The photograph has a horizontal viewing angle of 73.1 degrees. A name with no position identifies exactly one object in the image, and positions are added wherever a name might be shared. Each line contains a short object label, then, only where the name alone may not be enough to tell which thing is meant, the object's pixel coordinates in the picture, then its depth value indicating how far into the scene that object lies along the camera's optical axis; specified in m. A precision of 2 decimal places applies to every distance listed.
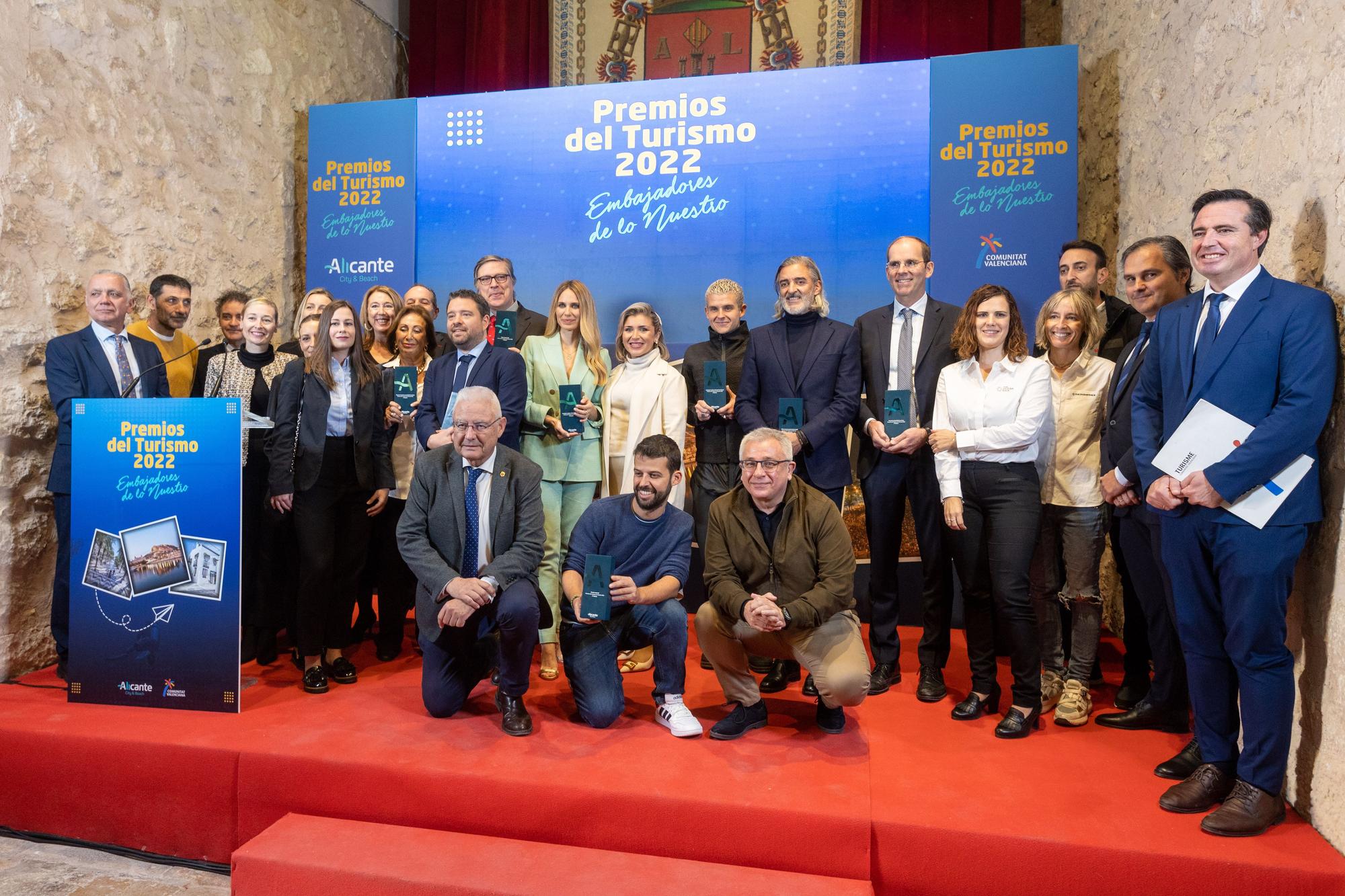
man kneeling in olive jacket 2.90
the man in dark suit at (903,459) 3.36
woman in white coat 3.68
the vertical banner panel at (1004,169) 4.64
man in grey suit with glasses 3.01
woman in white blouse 3.00
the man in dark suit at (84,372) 3.57
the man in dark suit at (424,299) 4.35
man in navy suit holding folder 2.33
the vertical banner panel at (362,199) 5.53
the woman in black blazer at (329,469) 3.42
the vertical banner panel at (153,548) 3.18
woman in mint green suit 3.71
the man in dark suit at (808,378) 3.46
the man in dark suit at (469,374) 3.57
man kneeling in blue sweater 3.00
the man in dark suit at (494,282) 4.16
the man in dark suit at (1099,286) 3.42
